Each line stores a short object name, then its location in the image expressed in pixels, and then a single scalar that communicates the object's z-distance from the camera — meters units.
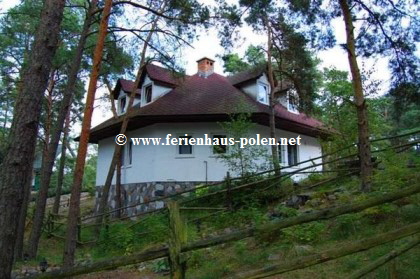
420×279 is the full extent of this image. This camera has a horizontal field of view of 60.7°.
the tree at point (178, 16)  9.08
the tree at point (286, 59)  12.34
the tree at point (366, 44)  7.68
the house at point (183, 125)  14.19
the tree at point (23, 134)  4.45
